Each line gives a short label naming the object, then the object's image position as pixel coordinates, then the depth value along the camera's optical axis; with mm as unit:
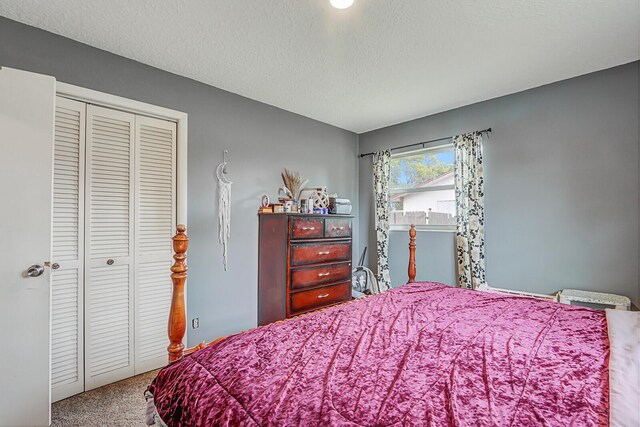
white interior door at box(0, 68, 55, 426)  1799
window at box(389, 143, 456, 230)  3785
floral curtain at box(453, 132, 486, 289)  3334
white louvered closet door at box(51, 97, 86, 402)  2227
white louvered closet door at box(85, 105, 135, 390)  2375
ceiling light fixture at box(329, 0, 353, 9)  1824
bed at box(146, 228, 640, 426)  783
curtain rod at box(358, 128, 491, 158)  3398
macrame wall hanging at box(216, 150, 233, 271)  3107
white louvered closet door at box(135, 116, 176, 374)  2613
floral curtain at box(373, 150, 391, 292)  4234
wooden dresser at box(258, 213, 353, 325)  2951
